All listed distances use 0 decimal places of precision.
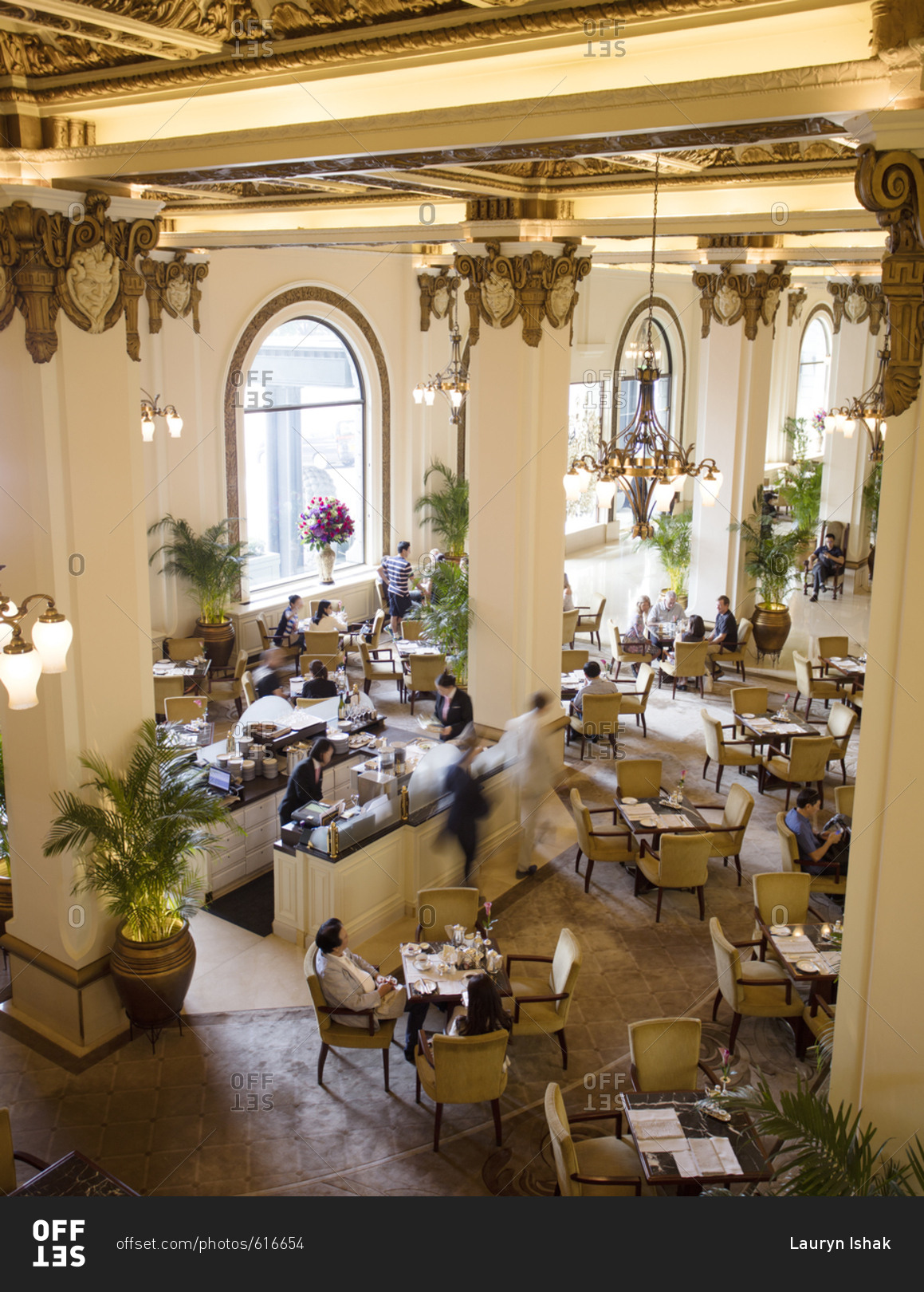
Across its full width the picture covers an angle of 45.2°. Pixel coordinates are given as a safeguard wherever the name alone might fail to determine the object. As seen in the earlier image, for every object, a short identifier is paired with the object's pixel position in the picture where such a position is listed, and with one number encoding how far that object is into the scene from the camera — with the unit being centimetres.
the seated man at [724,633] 1455
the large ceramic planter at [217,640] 1452
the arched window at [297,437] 1617
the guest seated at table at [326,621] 1457
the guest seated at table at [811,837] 870
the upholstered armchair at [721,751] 1134
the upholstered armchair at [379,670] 1413
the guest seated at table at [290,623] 1435
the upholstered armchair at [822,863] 866
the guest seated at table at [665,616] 1485
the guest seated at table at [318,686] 1192
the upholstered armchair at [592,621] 1591
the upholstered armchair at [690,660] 1412
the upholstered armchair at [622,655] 1438
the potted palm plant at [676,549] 1658
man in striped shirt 1625
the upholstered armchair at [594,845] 941
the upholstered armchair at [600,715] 1194
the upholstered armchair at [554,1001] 695
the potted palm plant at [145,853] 686
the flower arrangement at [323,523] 1655
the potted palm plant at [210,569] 1421
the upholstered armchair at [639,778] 1011
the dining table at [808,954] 713
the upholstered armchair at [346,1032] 685
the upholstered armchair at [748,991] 717
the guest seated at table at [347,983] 680
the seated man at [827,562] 1967
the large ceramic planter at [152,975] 702
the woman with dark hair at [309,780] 891
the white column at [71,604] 653
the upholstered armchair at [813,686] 1312
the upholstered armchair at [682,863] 870
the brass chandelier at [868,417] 1647
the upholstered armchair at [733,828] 930
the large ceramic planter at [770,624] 1541
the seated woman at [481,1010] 629
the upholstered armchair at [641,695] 1270
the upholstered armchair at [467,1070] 616
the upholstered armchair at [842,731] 1143
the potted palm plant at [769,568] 1504
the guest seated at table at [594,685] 1220
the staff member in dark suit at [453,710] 999
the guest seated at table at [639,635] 1444
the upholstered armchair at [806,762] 1090
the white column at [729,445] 1457
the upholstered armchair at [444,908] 783
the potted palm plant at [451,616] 1092
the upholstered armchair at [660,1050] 610
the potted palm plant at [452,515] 1800
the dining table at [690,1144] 530
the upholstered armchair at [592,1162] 540
